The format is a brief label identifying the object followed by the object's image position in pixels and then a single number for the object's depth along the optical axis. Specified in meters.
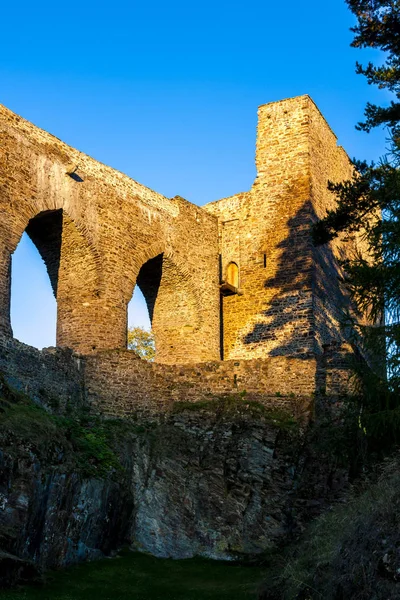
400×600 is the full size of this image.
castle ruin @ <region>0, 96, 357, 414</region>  22.36
